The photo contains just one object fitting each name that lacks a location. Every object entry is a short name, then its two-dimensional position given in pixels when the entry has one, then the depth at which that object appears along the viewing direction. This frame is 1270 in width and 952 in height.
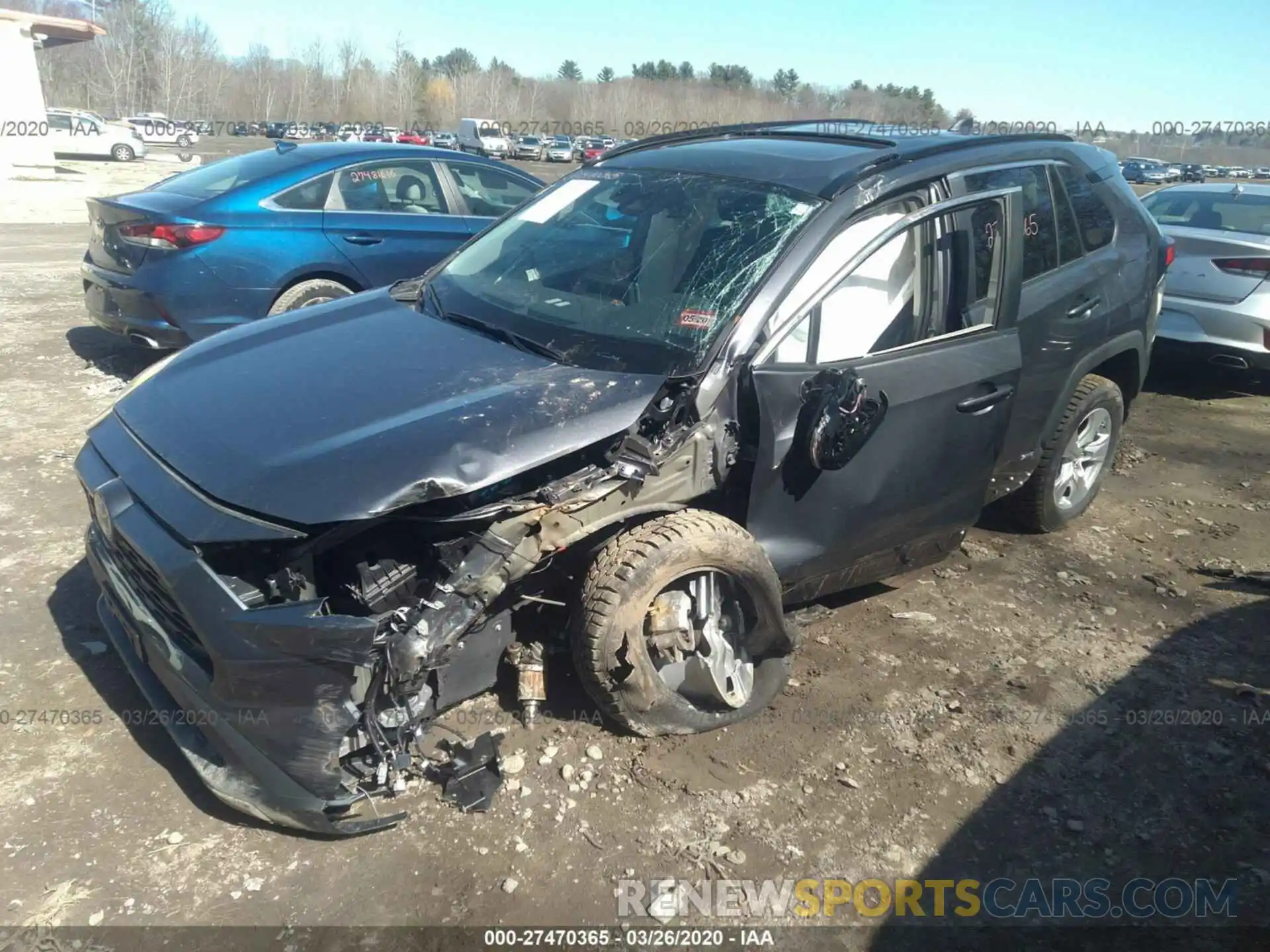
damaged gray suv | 2.58
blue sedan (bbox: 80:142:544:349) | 5.94
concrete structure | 22.62
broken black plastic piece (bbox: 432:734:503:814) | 2.87
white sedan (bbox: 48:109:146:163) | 33.53
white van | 45.41
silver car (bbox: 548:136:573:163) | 45.44
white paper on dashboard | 4.15
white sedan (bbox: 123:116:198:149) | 42.03
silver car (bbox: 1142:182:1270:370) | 7.00
